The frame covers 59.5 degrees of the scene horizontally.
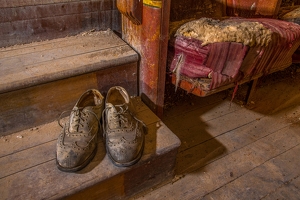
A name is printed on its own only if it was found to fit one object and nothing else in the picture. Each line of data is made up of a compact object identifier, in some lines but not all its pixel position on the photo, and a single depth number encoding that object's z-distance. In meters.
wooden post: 1.02
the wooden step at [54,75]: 0.98
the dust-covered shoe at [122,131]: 0.90
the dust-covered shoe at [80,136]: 0.88
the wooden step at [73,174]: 0.85
